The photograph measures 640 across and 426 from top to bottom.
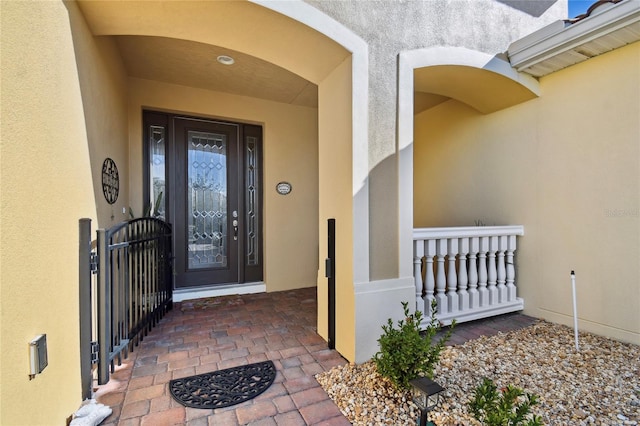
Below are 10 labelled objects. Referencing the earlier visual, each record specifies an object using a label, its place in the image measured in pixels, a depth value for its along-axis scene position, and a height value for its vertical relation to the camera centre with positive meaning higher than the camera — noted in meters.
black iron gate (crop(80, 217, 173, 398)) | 1.97 -0.62
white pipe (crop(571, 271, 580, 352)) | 2.68 -0.86
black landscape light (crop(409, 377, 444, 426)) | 1.64 -1.03
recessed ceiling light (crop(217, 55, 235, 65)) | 3.42 +1.82
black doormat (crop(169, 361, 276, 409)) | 1.97 -1.23
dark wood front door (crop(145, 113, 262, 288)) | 4.35 +0.24
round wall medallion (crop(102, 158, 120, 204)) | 2.69 +0.35
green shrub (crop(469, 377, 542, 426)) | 1.31 -0.92
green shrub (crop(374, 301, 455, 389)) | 1.96 -0.96
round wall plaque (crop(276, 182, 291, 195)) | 4.80 +0.43
